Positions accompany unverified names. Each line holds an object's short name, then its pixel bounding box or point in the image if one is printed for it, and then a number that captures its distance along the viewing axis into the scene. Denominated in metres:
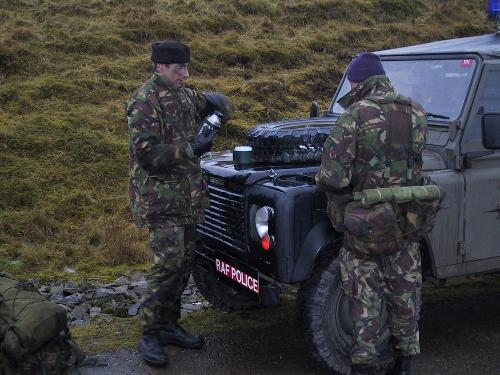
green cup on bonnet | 4.38
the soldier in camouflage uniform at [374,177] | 3.49
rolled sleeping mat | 3.48
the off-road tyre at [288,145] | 4.35
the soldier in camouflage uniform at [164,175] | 4.06
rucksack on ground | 3.83
